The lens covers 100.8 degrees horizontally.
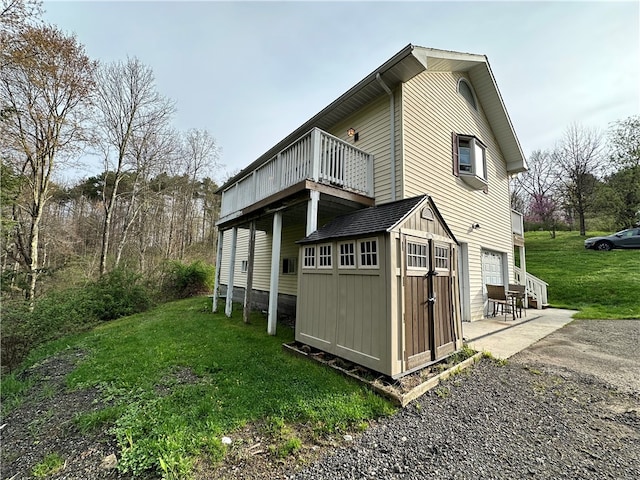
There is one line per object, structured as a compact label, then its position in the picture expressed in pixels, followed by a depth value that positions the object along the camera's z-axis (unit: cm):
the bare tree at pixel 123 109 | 1334
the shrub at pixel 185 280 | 1442
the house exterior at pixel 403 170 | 620
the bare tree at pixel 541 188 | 2403
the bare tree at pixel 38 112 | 852
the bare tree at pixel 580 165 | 2028
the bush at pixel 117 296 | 978
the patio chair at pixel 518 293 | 896
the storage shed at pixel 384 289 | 366
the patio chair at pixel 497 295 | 855
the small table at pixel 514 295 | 852
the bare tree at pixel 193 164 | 1983
